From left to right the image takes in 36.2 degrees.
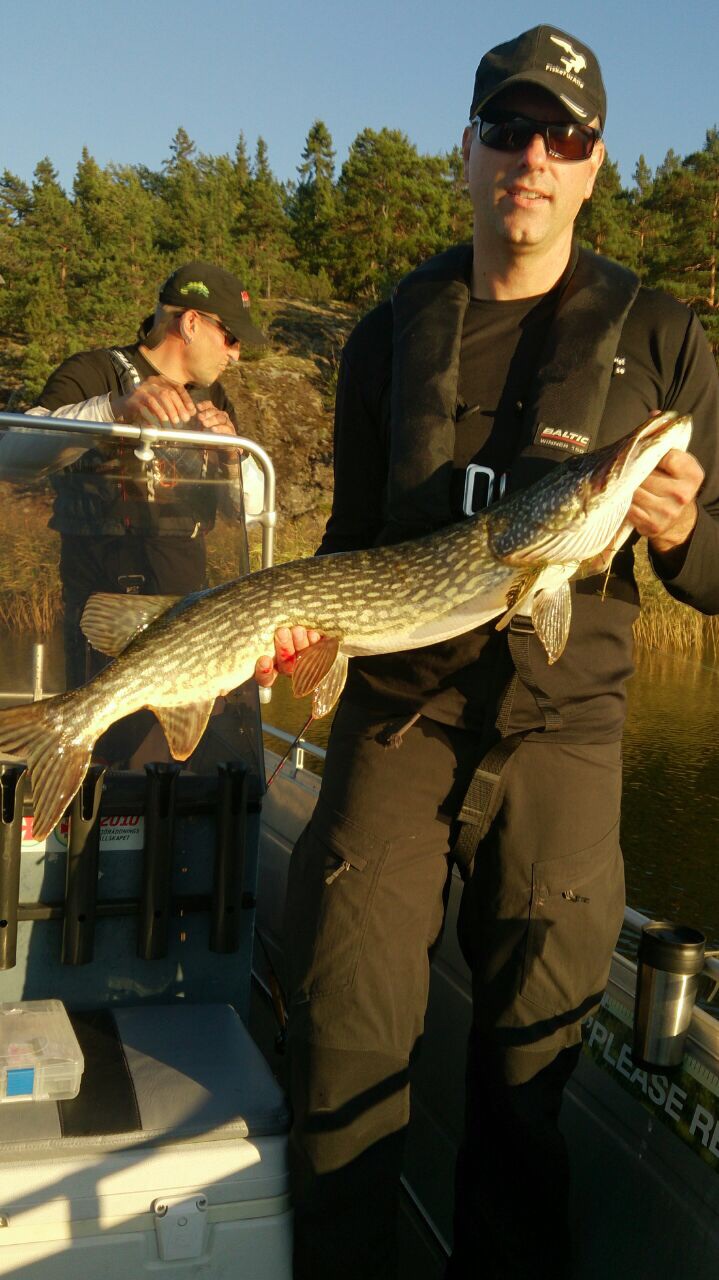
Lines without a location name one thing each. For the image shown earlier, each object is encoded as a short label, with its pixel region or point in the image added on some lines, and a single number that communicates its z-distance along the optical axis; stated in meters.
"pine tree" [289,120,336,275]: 38.03
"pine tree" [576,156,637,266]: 28.45
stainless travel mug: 2.23
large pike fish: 2.30
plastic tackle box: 2.20
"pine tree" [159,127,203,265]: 29.98
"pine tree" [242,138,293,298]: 37.03
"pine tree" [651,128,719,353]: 28.06
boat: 2.09
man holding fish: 2.27
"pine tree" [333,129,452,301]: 34.97
